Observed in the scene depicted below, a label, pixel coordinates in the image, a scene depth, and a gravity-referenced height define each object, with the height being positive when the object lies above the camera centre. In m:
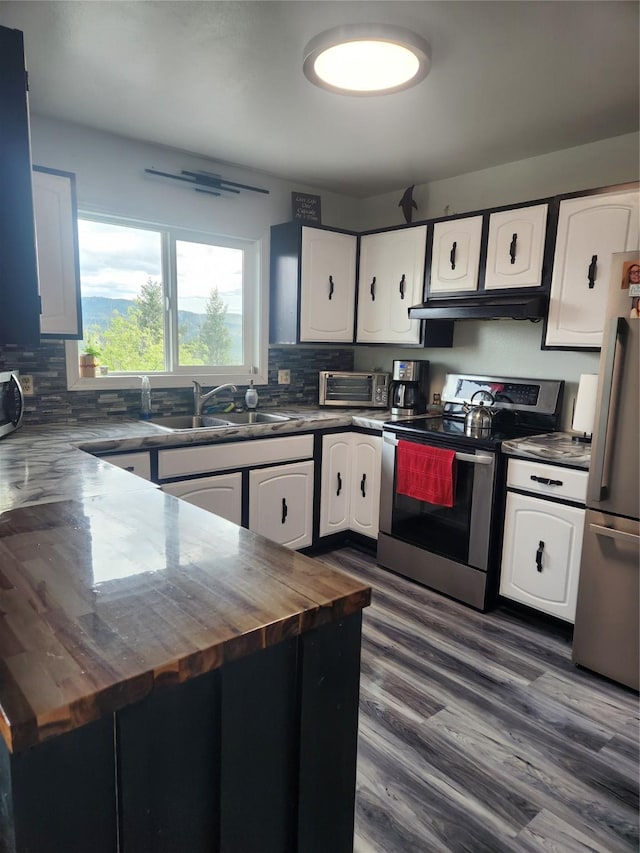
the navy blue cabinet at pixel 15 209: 0.98 +0.23
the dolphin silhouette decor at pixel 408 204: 3.58 +0.95
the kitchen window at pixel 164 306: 2.99 +0.21
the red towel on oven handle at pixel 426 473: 2.77 -0.66
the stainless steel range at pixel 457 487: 2.67 -0.71
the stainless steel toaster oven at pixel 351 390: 3.69 -0.30
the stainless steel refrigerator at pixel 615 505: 2.01 -0.58
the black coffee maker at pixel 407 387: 3.45 -0.25
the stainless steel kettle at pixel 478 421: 2.83 -0.37
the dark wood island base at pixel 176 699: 0.64 -0.48
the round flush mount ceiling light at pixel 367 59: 1.80 +1.01
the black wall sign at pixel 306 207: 3.63 +0.92
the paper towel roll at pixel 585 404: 2.62 -0.24
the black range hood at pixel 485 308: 2.74 +0.22
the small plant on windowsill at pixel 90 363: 2.90 -0.13
